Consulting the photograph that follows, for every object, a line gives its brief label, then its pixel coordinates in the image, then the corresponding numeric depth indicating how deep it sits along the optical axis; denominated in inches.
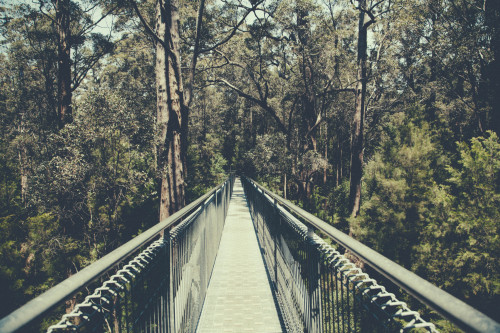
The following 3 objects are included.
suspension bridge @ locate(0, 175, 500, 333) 40.3
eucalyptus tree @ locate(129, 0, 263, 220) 374.0
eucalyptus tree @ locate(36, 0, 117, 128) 515.2
